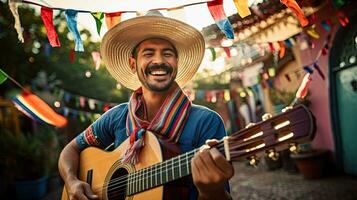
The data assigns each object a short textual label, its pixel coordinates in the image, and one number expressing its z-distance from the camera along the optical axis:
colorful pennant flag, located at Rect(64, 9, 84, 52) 2.60
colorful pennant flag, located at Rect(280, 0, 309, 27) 2.45
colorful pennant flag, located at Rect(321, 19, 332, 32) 5.07
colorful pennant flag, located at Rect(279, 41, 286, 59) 4.84
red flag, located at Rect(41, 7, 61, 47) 2.61
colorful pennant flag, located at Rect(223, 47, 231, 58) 4.43
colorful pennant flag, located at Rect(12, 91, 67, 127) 3.91
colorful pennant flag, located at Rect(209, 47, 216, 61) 4.41
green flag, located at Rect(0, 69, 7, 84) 2.47
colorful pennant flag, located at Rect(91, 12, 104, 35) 2.82
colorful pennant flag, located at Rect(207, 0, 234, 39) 2.48
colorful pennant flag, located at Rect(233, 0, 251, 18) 2.45
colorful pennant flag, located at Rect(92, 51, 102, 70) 4.61
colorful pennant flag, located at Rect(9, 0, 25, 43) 2.40
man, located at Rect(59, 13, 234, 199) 1.97
